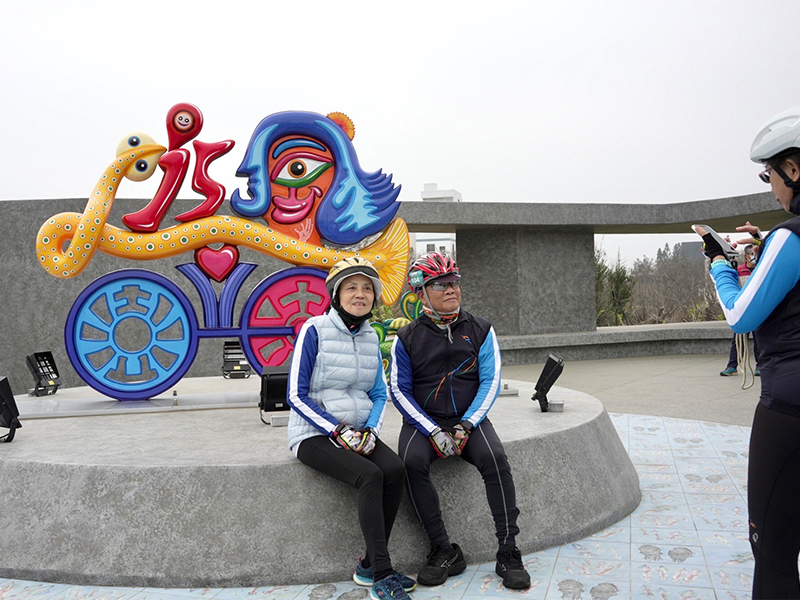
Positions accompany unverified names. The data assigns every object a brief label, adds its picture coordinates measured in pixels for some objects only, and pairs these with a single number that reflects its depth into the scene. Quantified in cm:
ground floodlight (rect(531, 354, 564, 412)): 492
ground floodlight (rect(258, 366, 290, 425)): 482
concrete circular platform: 329
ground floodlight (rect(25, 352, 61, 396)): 648
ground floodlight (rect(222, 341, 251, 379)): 696
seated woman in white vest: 314
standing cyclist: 208
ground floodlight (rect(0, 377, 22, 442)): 407
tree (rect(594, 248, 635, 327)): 1727
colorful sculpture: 557
